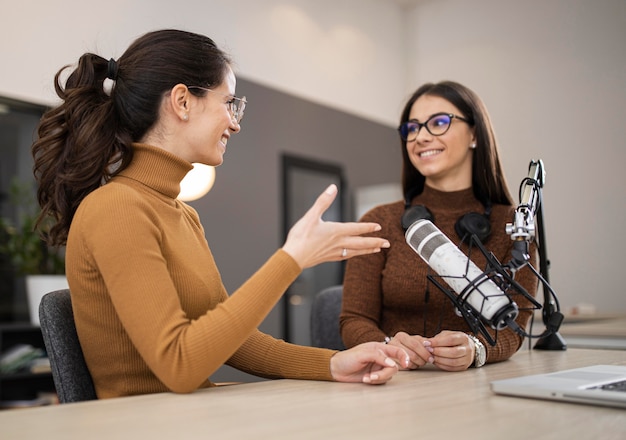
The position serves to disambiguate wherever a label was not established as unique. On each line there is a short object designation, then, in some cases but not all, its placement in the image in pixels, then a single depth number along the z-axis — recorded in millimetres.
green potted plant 3262
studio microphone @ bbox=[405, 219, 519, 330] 1081
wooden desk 777
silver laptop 902
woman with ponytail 1056
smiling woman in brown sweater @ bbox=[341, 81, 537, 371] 1838
